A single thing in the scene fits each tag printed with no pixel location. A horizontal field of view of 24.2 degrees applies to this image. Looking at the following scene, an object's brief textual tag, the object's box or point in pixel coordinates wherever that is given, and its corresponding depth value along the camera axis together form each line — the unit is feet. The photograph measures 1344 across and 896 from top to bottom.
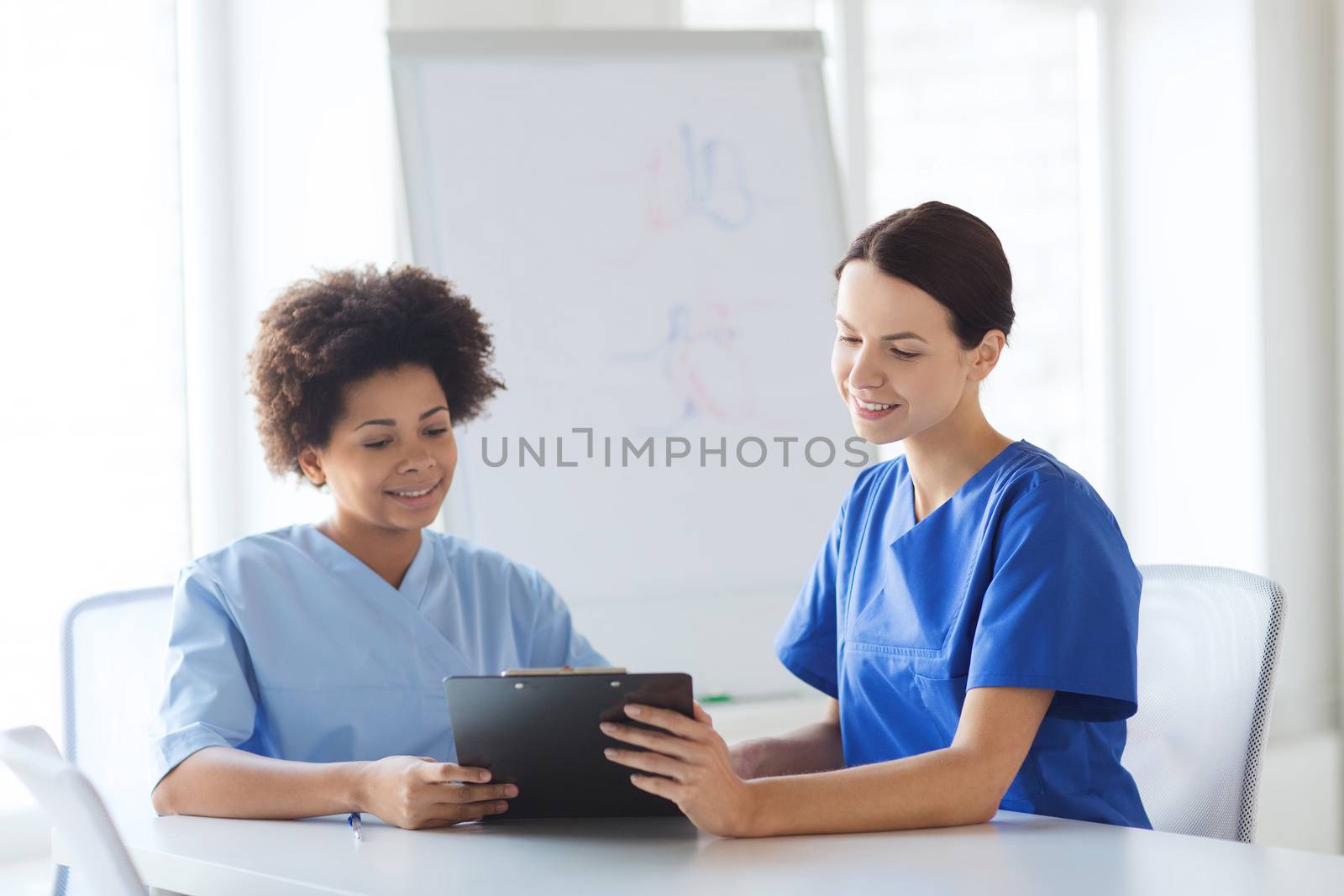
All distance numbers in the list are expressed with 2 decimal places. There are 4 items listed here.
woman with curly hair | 10.20
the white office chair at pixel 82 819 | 8.81
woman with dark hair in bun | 9.57
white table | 9.07
